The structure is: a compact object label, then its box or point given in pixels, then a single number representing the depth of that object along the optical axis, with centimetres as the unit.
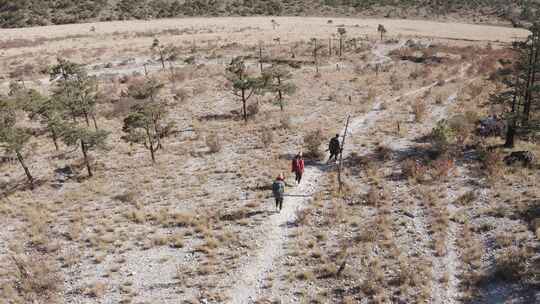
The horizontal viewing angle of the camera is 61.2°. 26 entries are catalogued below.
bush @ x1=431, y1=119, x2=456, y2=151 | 2238
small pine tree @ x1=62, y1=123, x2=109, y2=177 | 2172
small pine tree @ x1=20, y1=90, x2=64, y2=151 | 2402
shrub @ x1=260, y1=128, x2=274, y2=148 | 2507
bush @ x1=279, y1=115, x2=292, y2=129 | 2748
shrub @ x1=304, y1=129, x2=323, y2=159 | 2308
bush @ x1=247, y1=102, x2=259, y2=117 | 3110
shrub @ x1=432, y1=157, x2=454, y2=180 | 1977
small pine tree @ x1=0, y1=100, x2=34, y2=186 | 2094
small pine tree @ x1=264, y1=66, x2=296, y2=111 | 2945
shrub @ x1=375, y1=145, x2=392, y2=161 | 2243
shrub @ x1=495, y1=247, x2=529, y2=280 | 1316
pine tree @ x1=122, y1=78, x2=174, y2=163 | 2249
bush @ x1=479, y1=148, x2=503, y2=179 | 1936
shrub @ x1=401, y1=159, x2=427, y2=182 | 1981
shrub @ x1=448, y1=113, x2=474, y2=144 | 2368
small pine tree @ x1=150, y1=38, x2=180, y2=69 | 5172
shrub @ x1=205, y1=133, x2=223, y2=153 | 2480
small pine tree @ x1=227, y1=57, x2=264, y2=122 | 2877
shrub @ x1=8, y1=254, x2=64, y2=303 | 1395
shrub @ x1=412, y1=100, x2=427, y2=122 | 2755
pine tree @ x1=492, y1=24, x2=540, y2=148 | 2003
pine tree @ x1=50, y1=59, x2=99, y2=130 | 2500
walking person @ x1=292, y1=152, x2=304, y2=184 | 1933
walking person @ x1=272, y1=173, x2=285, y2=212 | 1681
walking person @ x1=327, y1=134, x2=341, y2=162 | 2139
